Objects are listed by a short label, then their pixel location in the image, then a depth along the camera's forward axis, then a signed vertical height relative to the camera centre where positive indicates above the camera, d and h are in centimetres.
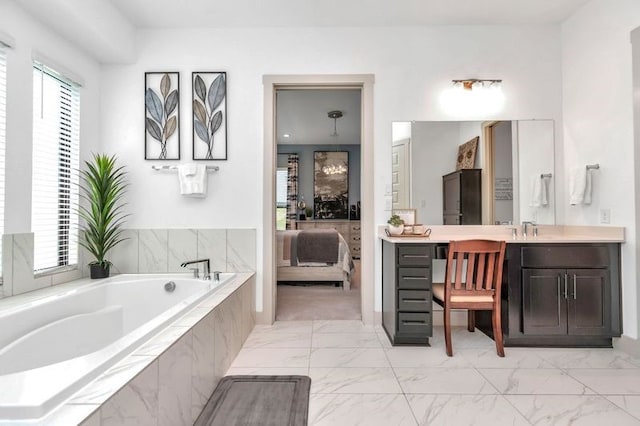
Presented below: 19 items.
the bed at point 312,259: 462 -55
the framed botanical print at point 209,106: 312 +100
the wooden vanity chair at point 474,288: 236 -49
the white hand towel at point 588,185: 275 +26
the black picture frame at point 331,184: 763 +74
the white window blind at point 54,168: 247 +38
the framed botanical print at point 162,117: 313 +91
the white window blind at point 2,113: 217 +66
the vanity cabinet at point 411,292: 254 -54
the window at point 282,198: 754 +44
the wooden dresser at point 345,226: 737 -17
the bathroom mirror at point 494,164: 312 +48
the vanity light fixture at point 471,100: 311 +106
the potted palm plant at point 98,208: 284 +9
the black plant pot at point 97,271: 283 -43
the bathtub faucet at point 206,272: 276 -43
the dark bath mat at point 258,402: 165 -95
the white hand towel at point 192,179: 304 +34
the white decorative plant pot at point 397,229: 290 -9
